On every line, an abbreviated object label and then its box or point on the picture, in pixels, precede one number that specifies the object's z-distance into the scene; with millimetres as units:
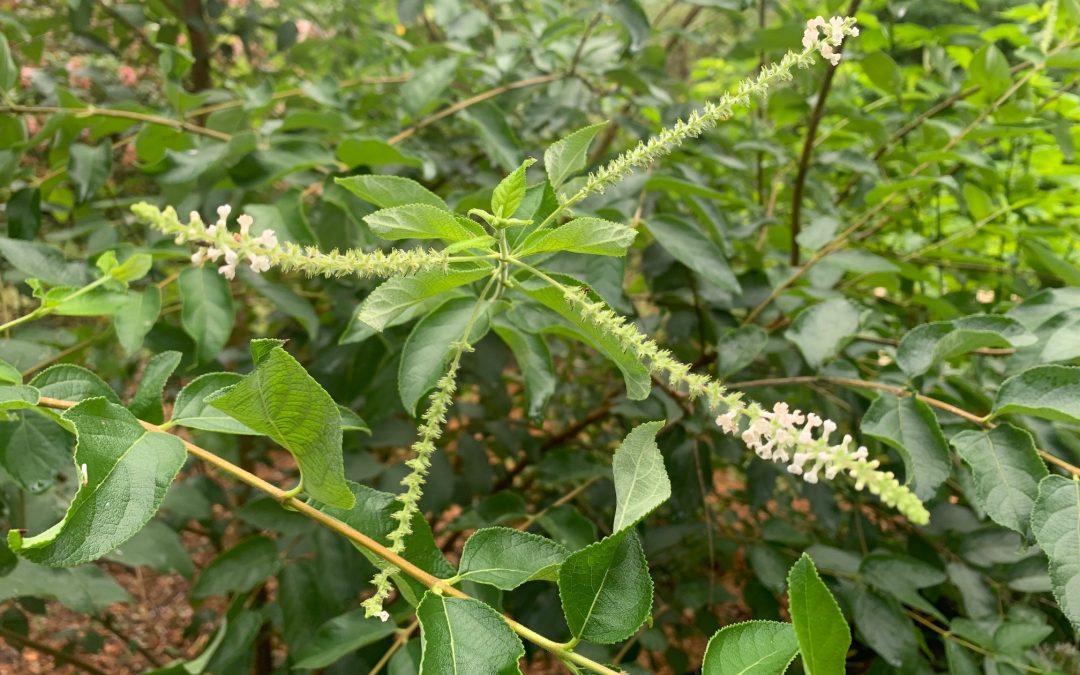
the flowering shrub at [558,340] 520
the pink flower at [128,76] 1996
